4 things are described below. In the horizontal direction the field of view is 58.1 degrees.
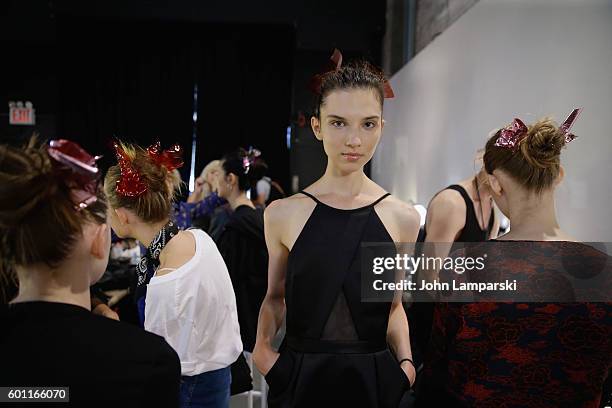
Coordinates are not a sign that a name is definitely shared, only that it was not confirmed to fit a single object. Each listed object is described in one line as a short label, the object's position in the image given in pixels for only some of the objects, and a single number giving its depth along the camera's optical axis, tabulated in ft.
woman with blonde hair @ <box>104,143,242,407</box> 4.97
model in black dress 4.54
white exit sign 21.35
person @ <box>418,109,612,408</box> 4.21
